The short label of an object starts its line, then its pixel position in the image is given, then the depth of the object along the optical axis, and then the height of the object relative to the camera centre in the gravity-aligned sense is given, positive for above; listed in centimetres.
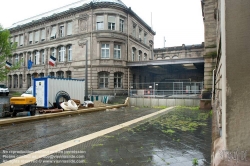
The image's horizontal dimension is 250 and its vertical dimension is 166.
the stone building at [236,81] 237 +4
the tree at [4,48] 2581 +549
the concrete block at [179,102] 1749 -184
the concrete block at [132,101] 2056 -211
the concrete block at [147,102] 1925 -209
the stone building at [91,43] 2650 +692
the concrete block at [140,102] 1988 -211
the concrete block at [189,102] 1695 -183
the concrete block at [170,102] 1795 -190
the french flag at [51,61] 1912 +253
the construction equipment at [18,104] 1033 -122
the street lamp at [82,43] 2740 +648
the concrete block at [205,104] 1447 -170
